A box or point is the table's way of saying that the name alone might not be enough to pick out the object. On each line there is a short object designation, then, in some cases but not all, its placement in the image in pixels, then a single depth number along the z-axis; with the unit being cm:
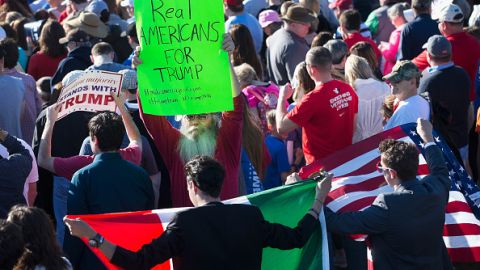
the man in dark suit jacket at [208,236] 1056
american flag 1345
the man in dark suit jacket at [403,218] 1205
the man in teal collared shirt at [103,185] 1252
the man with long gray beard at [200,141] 1388
